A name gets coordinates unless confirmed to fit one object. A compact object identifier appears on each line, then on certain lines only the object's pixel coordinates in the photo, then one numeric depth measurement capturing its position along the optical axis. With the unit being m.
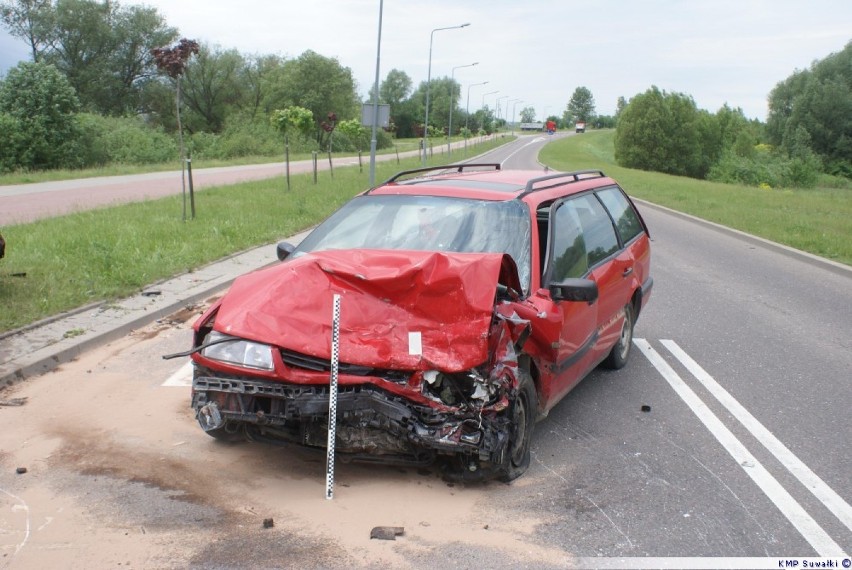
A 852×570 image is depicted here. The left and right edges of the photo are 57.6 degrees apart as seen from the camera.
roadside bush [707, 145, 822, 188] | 55.56
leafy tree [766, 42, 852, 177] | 69.81
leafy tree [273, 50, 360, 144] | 85.81
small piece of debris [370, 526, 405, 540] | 3.58
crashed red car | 3.85
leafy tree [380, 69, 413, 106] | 138.62
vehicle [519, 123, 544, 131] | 176.50
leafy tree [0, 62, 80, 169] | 39.81
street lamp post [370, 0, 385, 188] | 24.52
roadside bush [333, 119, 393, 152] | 75.69
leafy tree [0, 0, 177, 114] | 73.00
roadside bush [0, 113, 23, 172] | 38.31
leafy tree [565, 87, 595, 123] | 196.88
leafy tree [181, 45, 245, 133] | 83.81
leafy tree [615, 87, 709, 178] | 69.81
